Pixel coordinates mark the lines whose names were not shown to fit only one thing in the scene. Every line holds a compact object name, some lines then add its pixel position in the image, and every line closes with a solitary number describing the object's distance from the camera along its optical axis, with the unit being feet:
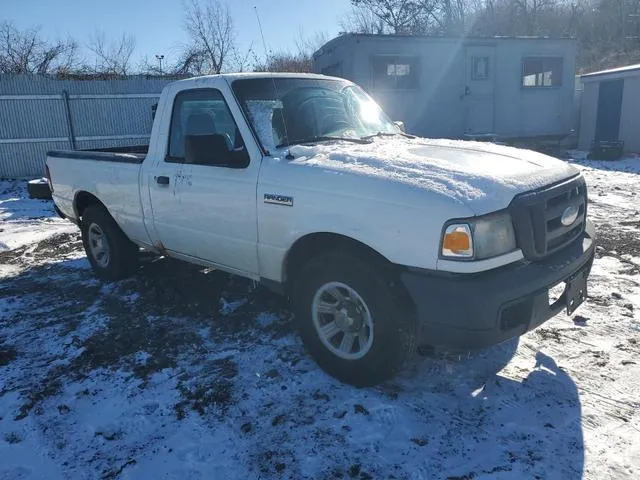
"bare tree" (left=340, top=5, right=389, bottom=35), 109.29
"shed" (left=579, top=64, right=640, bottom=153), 51.78
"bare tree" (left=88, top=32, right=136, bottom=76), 65.59
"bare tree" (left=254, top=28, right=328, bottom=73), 75.77
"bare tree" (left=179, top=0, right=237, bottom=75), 65.98
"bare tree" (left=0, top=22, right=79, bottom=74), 61.26
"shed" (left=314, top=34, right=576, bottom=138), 52.65
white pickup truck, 8.71
